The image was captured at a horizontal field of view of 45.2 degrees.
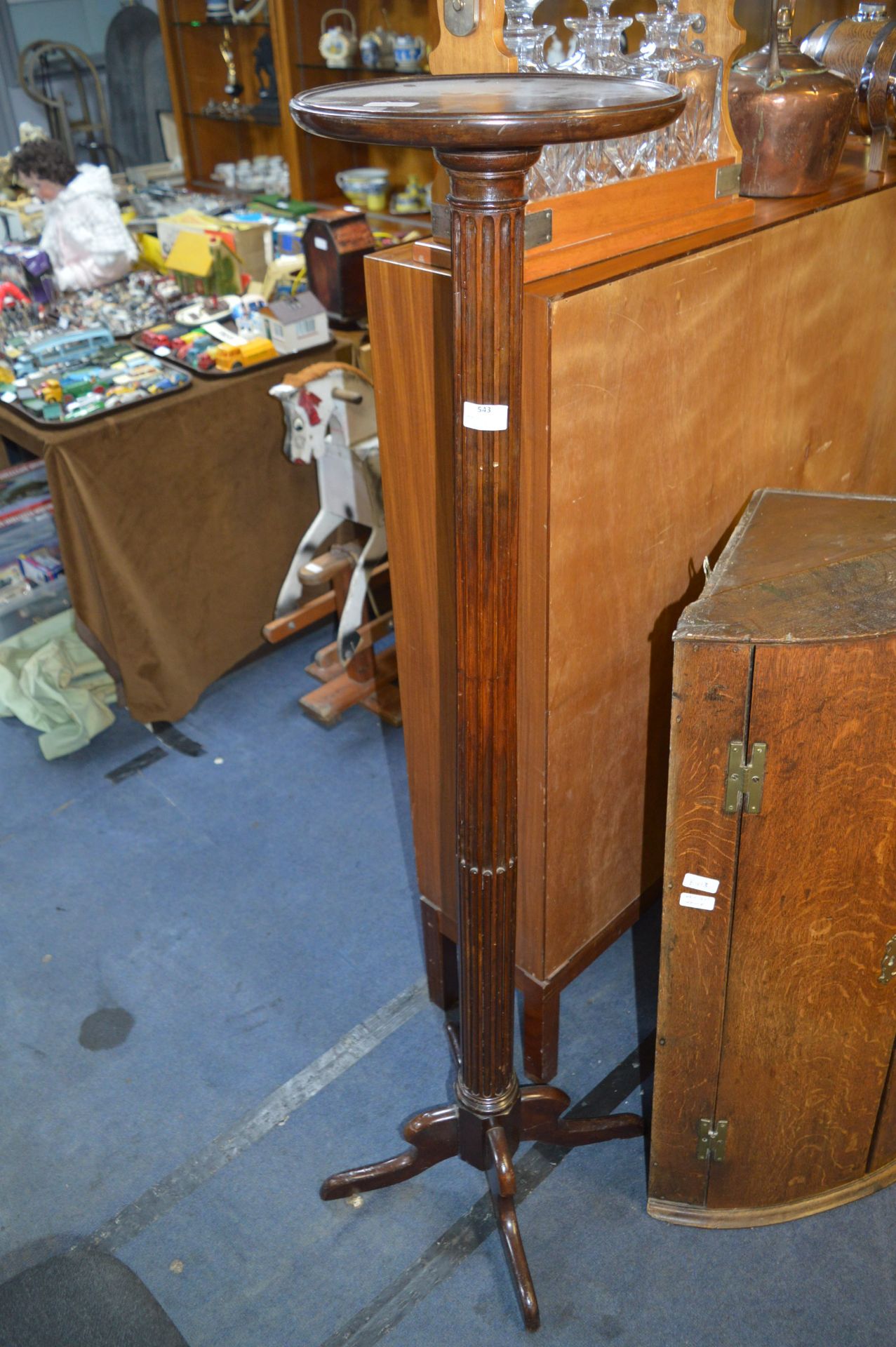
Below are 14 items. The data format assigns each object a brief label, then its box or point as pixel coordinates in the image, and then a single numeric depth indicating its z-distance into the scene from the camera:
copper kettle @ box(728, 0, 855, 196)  1.76
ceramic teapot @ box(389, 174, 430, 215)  4.16
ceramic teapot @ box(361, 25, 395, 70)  4.00
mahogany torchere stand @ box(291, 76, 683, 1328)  0.94
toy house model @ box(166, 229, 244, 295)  3.41
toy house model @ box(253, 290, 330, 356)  2.92
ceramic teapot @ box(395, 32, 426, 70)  3.89
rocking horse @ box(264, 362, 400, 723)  2.57
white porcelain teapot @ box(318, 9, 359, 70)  4.04
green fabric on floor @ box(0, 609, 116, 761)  2.82
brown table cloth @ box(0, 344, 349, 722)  2.59
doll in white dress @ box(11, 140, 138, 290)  3.42
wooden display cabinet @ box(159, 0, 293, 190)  4.74
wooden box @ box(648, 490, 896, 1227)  1.27
